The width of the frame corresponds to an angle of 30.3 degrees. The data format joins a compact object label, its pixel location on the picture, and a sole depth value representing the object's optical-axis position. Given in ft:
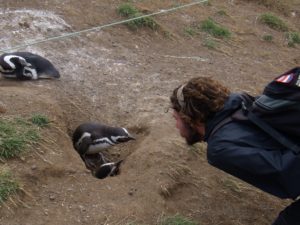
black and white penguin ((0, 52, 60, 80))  16.43
